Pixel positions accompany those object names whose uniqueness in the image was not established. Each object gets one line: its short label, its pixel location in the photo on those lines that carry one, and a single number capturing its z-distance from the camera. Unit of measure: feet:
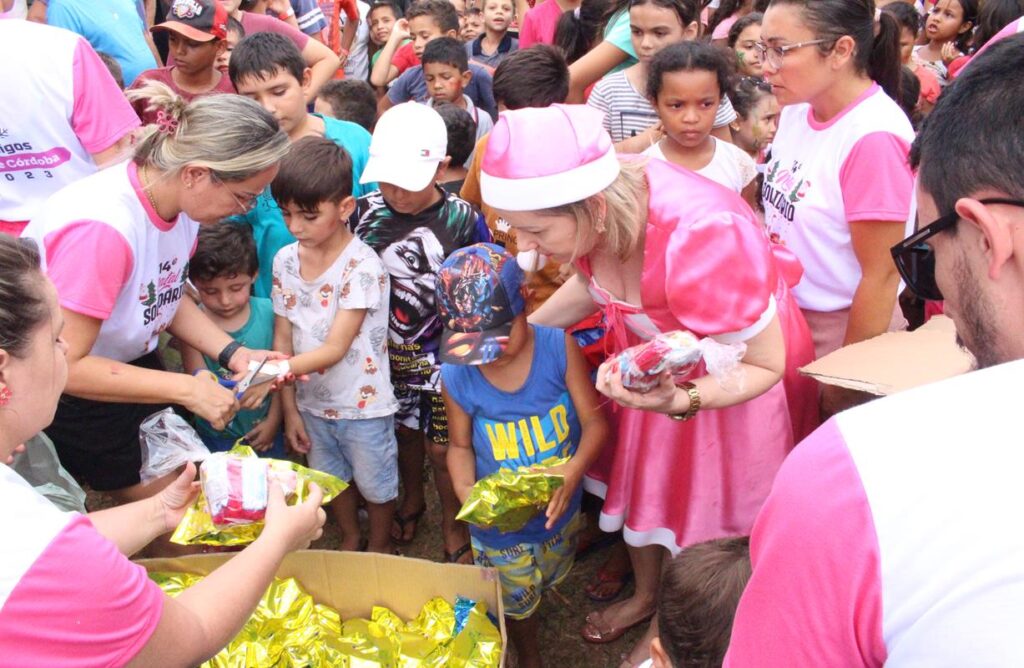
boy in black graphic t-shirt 10.28
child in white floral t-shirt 9.73
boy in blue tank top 8.16
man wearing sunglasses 2.56
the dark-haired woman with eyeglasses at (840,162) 7.79
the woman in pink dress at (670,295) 6.41
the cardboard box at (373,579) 8.01
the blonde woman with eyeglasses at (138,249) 7.42
